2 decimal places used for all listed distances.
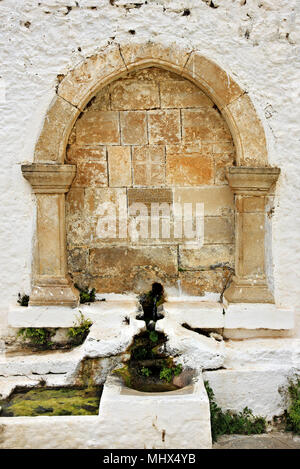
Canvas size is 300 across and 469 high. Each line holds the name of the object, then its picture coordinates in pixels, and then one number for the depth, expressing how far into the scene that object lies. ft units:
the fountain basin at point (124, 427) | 9.58
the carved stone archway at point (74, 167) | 11.82
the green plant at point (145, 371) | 11.57
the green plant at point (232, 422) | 11.41
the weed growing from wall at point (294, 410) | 11.43
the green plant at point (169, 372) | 11.29
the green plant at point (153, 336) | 11.91
